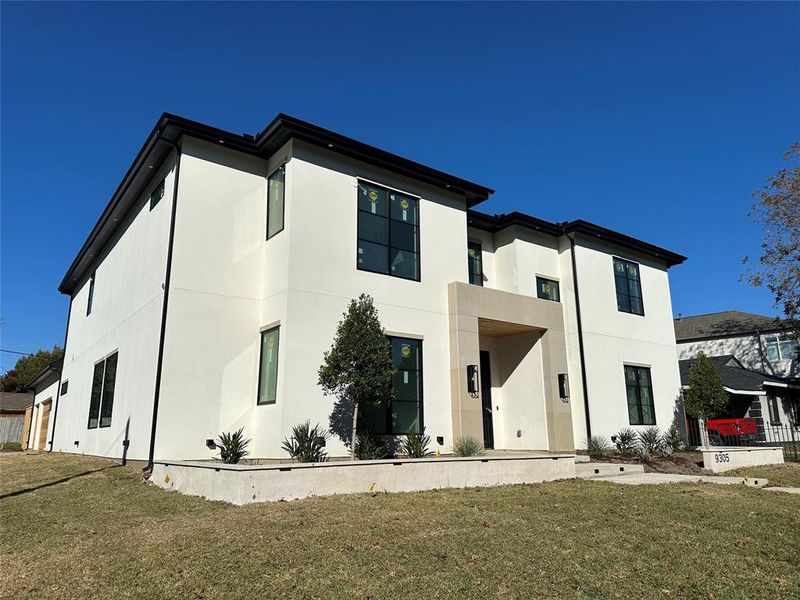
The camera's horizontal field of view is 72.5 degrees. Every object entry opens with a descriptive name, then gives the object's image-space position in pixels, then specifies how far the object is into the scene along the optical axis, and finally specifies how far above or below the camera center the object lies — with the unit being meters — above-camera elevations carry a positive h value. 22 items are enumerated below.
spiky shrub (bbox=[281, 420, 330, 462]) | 10.27 -0.36
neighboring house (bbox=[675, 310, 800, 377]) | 29.97 +4.54
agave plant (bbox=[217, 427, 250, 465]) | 10.39 -0.44
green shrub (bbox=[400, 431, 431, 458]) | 11.67 -0.46
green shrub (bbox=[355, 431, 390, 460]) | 11.09 -0.48
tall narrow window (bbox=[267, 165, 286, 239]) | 12.36 +5.11
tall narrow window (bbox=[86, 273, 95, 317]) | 20.30 +4.64
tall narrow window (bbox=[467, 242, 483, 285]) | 16.84 +4.89
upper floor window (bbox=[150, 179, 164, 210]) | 13.30 +5.61
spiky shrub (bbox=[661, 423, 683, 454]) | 17.83 -0.56
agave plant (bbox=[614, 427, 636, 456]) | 16.56 -0.58
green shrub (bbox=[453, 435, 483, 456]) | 11.96 -0.50
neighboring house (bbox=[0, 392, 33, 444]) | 36.03 +0.95
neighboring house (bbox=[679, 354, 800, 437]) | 25.52 +1.08
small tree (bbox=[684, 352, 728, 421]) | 17.52 +0.82
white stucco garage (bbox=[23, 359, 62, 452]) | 24.03 +1.12
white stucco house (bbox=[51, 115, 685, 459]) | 11.35 +2.86
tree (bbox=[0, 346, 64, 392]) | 51.12 +5.55
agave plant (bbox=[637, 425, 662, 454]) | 16.34 -0.55
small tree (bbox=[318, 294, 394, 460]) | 10.45 +1.17
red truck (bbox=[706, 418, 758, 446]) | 22.39 -0.43
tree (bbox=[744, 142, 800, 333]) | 21.25 +7.14
